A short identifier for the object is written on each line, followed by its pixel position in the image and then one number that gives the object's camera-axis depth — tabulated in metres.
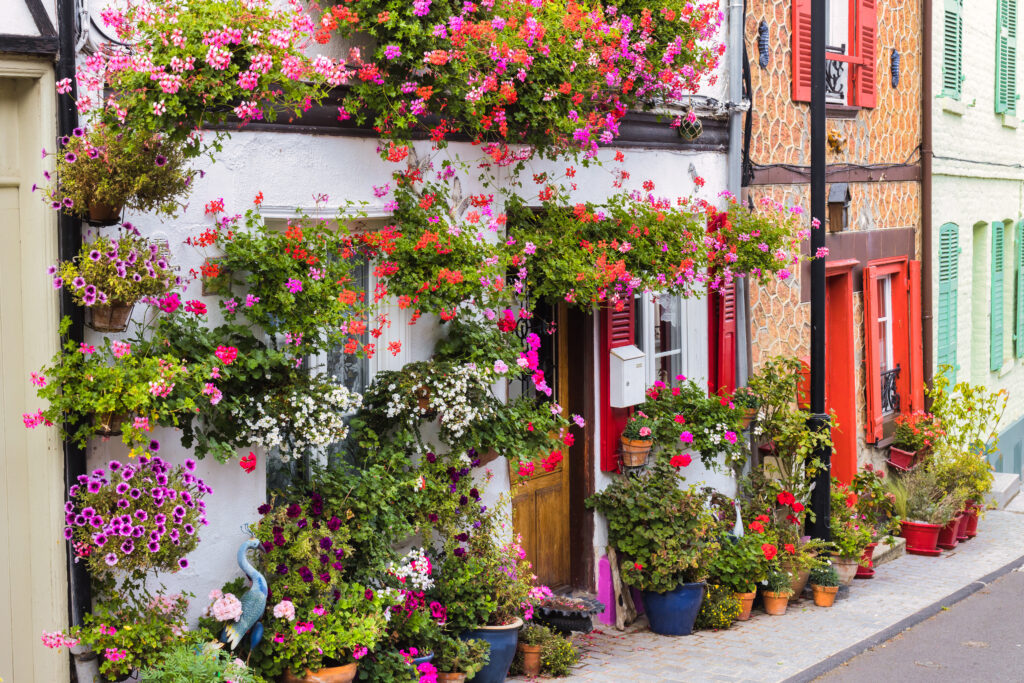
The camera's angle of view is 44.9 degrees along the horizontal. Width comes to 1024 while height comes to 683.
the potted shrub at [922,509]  11.08
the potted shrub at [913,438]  12.09
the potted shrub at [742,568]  8.39
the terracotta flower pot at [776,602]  8.73
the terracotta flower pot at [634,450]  8.39
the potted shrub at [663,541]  7.97
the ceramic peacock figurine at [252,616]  5.39
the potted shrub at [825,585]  9.03
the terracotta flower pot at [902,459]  12.20
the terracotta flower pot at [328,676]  5.52
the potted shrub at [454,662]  6.35
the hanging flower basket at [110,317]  4.88
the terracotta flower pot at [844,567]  9.50
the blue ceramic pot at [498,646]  6.57
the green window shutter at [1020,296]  16.25
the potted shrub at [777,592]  8.73
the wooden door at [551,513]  7.97
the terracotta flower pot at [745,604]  8.48
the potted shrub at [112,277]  4.76
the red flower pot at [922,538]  11.05
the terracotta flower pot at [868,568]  10.02
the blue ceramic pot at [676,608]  8.07
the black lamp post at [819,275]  9.08
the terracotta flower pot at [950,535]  11.30
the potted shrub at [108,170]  4.72
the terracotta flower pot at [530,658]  7.05
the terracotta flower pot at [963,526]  11.59
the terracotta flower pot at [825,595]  9.02
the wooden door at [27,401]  4.90
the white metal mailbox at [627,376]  8.24
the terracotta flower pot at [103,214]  4.81
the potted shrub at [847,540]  9.47
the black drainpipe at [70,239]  4.91
